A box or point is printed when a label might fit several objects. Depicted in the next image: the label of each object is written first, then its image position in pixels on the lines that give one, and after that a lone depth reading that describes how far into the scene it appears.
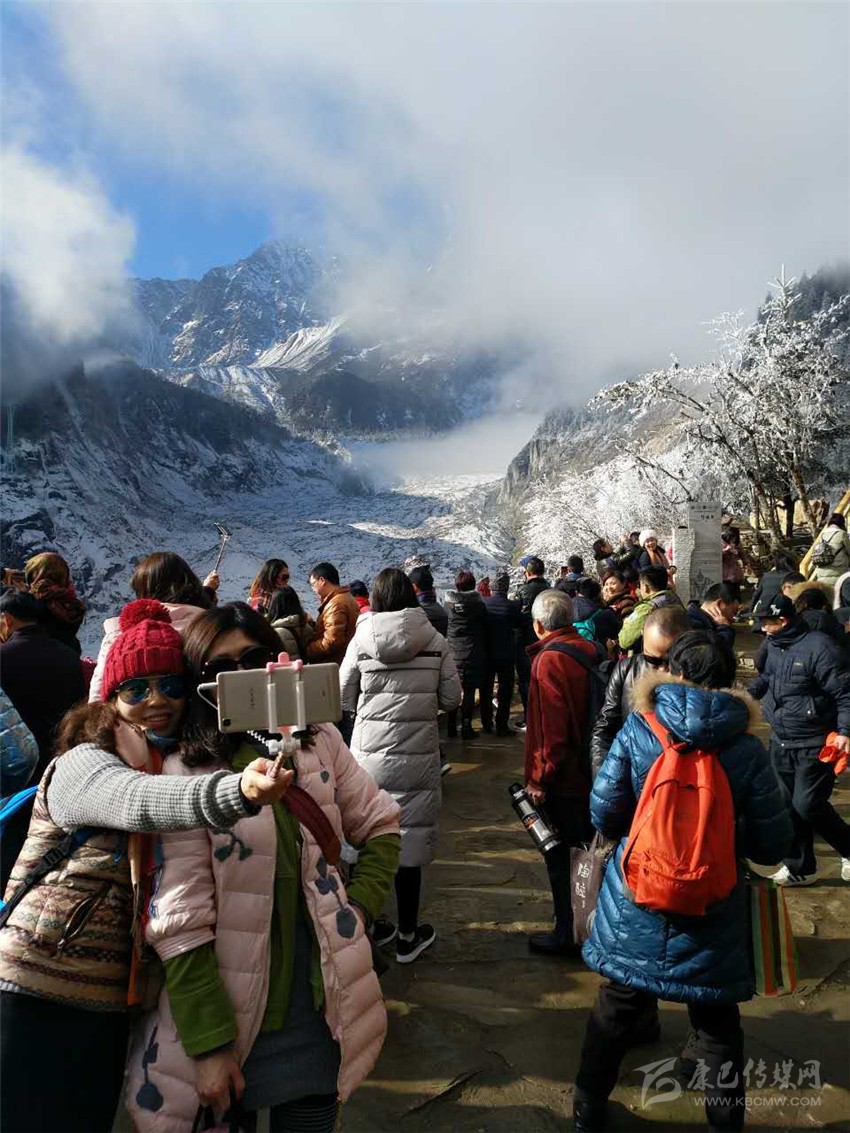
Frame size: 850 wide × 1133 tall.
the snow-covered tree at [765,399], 19.80
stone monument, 12.98
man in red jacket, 3.59
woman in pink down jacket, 1.61
